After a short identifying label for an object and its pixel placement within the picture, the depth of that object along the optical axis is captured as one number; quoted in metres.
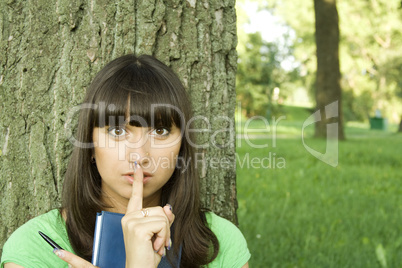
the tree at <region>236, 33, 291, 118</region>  29.66
